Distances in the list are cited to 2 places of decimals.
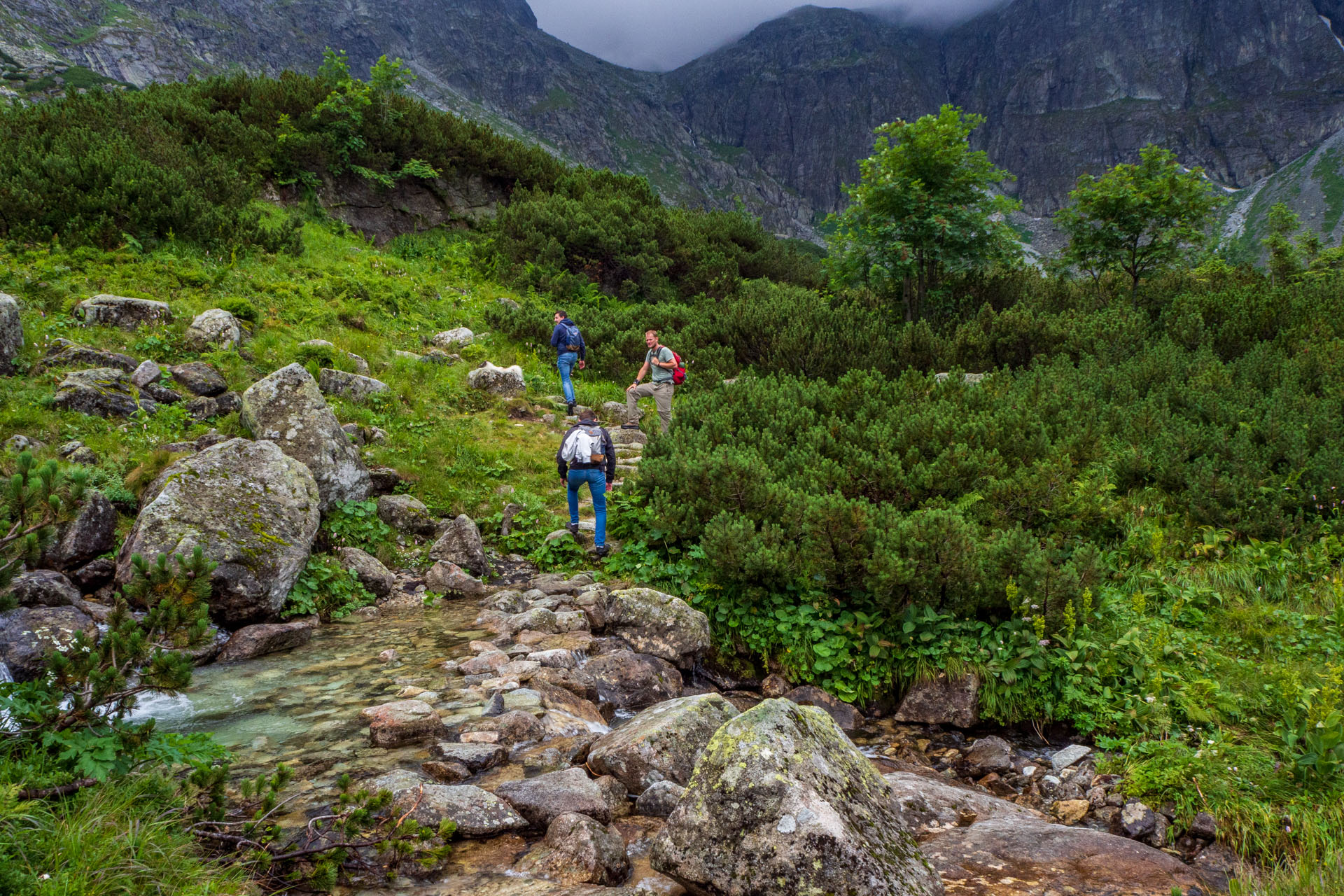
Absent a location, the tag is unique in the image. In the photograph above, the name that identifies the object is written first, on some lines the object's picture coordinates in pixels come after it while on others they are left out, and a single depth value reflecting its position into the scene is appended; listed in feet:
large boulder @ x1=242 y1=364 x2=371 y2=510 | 25.02
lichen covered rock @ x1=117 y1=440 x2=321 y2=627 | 18.69
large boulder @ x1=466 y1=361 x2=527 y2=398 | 40.37
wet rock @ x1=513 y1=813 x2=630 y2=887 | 9.45
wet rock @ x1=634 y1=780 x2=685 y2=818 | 11.49
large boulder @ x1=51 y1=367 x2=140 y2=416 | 24.97
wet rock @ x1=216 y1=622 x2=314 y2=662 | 17.95
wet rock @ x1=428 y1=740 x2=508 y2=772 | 12.44
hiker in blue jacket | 42.37
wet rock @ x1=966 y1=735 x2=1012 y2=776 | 15.57
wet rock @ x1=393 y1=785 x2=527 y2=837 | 10.14
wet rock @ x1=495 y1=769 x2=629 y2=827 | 10.84
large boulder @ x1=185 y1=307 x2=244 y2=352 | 31.83
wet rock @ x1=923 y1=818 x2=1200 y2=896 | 10.08
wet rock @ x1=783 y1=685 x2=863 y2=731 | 17.54
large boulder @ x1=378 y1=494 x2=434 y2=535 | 26.37
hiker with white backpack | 26.43
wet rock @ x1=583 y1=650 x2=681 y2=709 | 17.07
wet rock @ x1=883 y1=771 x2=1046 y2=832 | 12.48
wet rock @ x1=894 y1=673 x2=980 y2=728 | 17.06
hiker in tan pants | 38.55
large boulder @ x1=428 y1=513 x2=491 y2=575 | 25.44
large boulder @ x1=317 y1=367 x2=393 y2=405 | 33.24
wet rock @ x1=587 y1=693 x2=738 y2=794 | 12.18
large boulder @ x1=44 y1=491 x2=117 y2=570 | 18.86
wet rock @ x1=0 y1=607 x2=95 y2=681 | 14.33
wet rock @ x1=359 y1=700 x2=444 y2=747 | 13.14
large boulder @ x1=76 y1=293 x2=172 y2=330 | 31.12
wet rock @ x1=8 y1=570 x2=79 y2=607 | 16.60
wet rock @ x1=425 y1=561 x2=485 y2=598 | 23.89
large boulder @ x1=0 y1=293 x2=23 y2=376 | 25.90
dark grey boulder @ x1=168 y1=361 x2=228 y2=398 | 28.76
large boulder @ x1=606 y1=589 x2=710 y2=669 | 19.19
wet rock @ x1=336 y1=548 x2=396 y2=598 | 22.91
